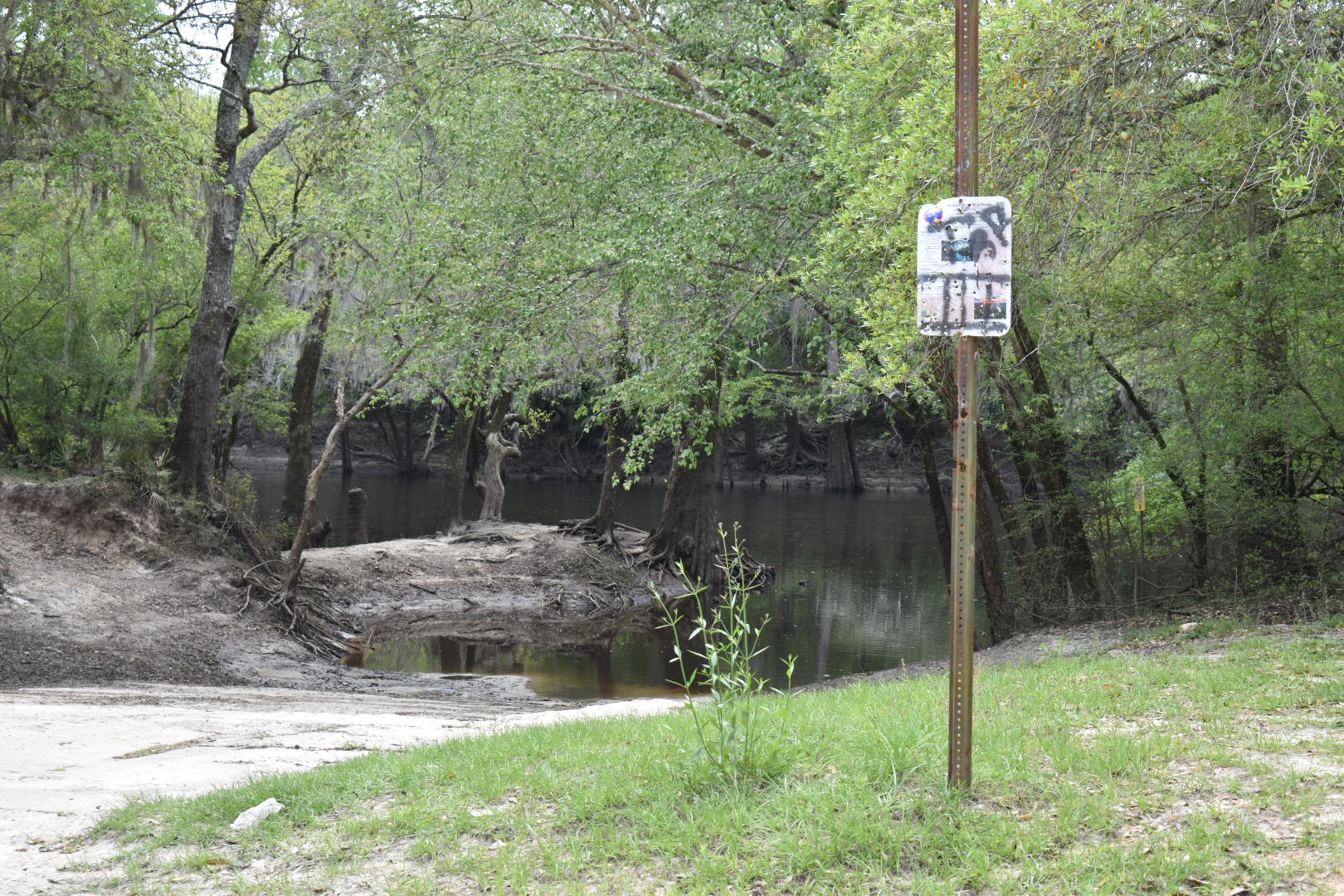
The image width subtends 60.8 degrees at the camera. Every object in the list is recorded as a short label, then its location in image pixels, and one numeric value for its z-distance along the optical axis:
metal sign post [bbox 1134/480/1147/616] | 13.71
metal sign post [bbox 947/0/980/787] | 4.66
